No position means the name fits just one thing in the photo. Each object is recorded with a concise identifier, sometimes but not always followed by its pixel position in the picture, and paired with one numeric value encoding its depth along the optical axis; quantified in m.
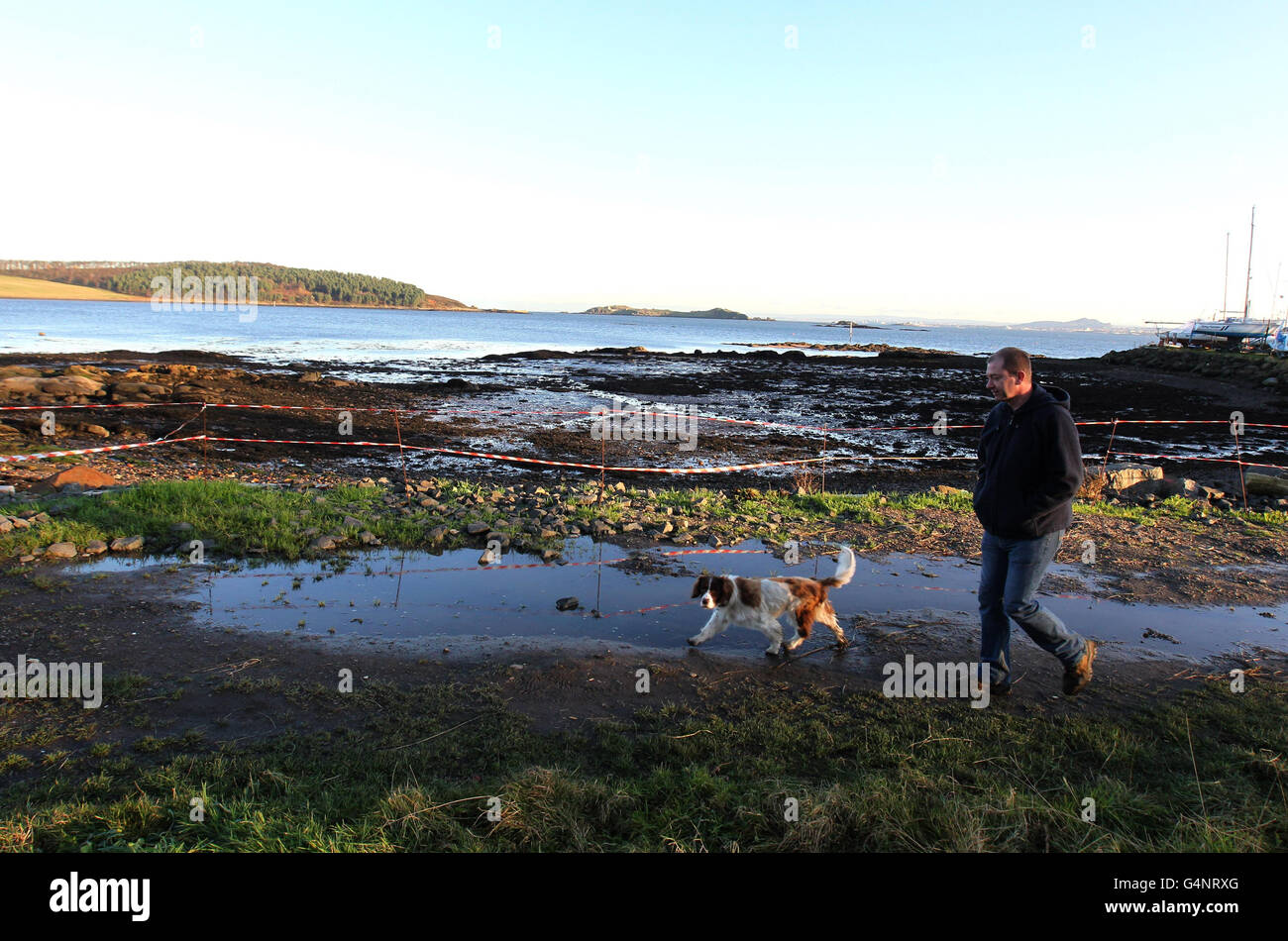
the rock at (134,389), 20.39
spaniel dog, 5.75
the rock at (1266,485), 12.66
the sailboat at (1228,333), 53.91
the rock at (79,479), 9.85
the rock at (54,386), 19.27
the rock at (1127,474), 12.59
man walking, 4.38
